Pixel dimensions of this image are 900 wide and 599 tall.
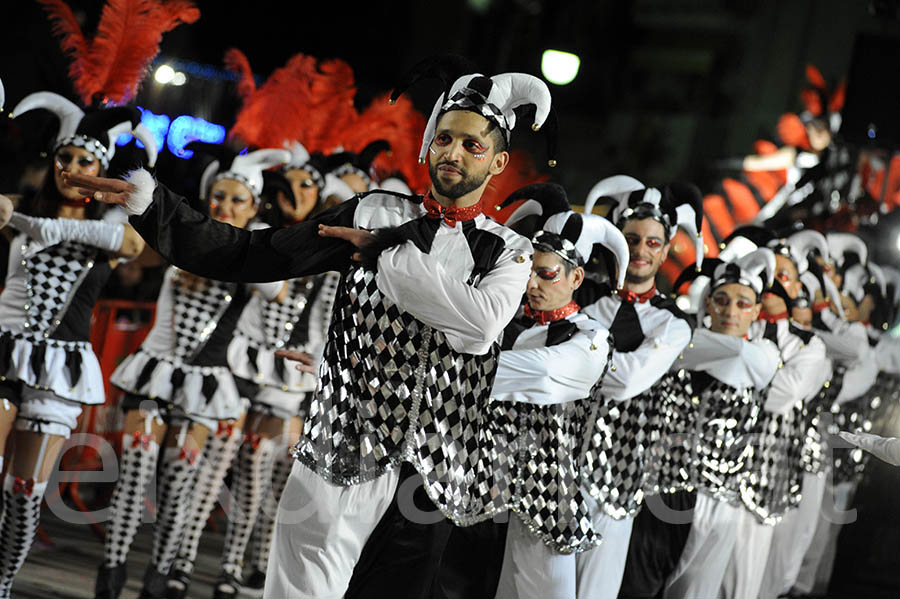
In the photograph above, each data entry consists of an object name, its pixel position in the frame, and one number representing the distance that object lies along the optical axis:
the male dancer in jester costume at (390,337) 7.15
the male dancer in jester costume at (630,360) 10.34
